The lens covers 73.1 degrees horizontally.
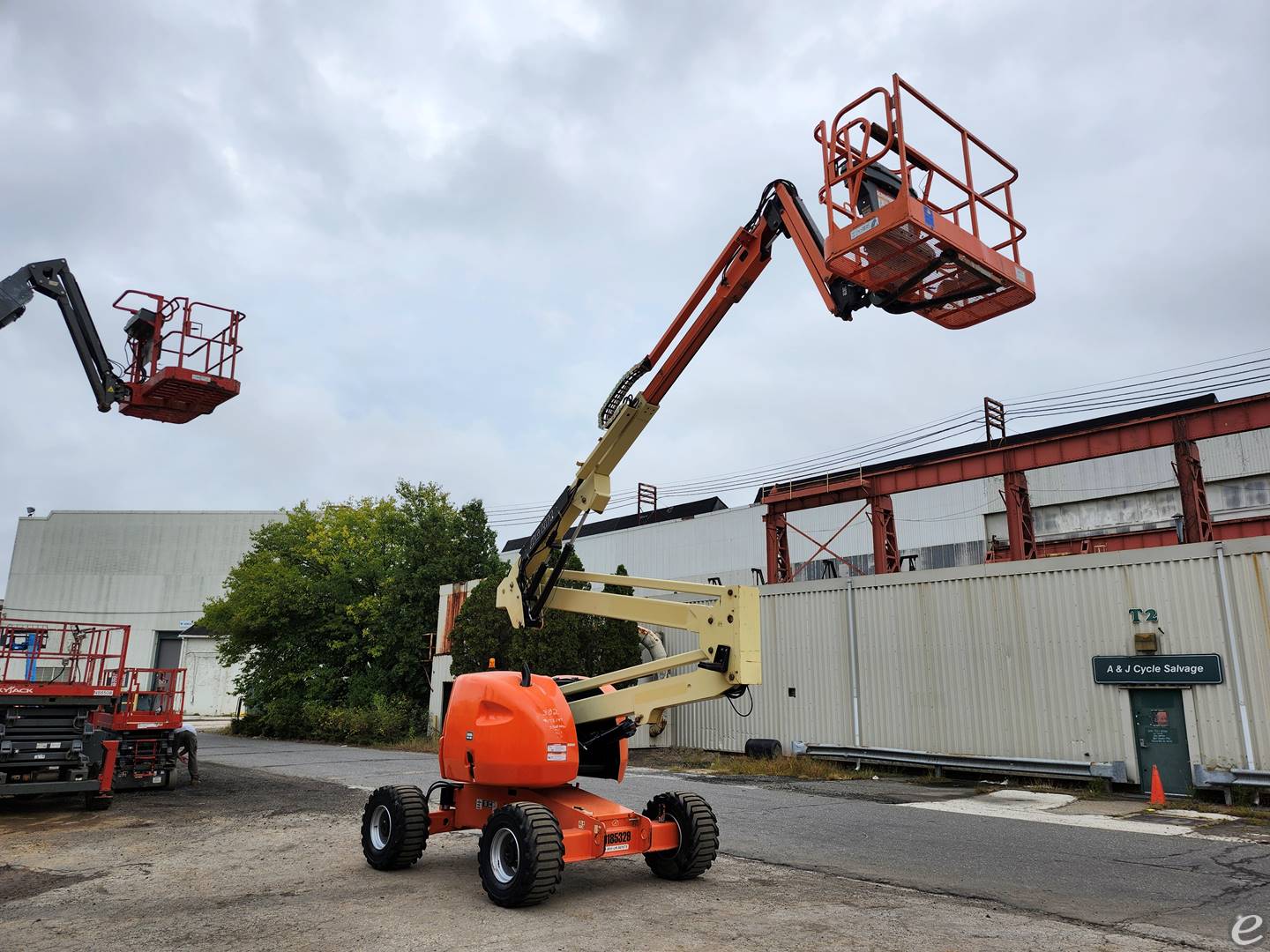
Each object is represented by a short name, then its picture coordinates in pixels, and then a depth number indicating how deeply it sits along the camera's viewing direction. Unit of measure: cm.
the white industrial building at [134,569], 5759
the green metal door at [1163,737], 1576
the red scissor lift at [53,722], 1315
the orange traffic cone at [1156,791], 1490
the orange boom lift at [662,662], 733
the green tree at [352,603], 3372
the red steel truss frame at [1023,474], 1900
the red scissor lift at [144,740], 1550
